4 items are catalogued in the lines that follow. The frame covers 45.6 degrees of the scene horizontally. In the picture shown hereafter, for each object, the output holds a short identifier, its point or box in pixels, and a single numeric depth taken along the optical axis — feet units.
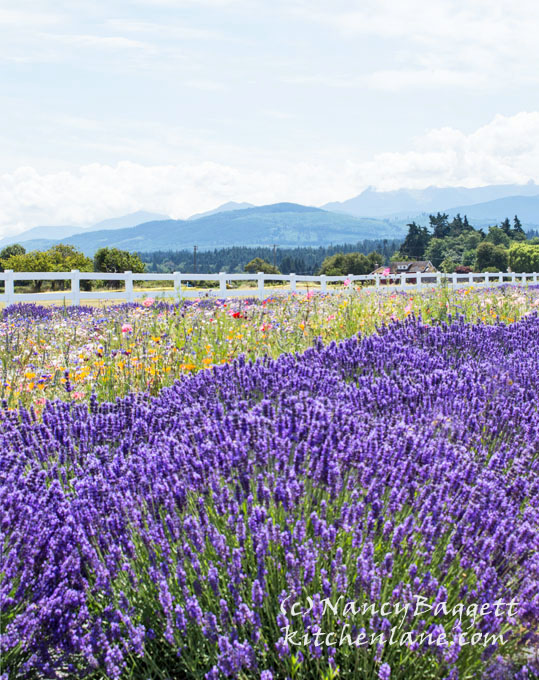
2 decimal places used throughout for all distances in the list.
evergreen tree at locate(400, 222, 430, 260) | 530.27
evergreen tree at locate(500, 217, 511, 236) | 493.27
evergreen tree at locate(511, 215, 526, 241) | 492.13
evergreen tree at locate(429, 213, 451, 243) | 547.90
